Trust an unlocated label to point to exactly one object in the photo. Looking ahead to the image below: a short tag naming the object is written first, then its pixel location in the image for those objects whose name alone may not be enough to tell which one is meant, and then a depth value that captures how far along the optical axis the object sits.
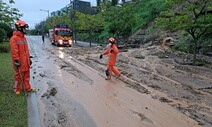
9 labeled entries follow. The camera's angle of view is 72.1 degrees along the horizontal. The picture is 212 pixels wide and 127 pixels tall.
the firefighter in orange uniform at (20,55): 4.63
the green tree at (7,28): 13.72
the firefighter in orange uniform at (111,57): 6.48
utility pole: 26.33
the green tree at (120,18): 16.56
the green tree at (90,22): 21.20
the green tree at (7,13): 12.01
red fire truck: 21.41
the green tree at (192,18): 8.45
